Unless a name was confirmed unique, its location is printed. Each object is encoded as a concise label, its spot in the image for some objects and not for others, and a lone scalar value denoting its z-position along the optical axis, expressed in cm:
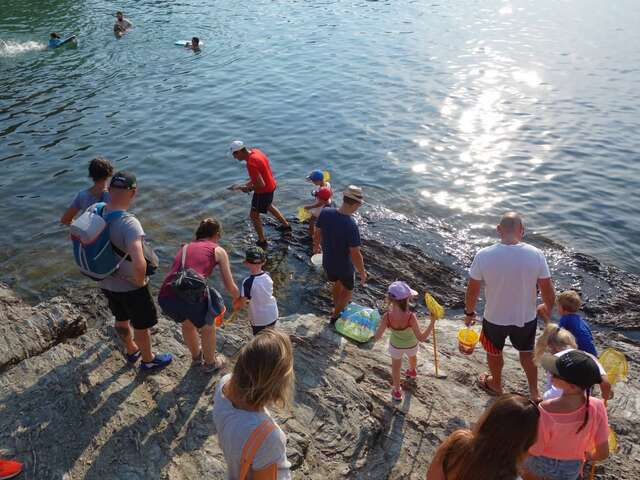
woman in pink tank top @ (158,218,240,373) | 564
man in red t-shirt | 1074
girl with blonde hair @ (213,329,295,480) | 321
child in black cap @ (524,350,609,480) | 393
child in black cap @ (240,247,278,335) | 623
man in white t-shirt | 575
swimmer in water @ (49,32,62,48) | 2567
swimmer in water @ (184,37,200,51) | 2633
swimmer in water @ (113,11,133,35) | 2771
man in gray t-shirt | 531
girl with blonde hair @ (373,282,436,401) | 601
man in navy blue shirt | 733
